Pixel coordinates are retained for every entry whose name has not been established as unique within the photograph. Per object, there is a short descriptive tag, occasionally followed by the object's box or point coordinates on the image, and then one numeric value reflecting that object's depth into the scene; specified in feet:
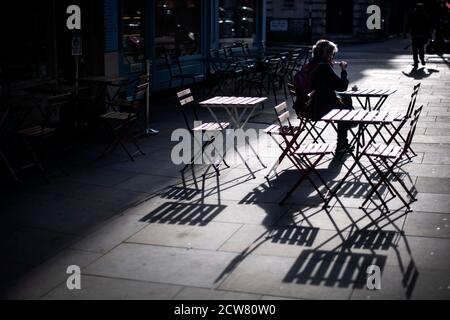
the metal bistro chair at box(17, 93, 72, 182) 28.53
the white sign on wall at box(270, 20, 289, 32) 129.08
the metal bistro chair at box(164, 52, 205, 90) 51.14
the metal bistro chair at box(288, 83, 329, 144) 32.78
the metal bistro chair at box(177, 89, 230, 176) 29.60
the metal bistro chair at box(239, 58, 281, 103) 50.49
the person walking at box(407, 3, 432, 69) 71.41
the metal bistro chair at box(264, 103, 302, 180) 26.77
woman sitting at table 32.04
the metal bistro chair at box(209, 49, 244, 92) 52.34
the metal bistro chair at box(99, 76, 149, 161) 32.58
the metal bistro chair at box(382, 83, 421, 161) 29.22
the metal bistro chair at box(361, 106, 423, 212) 24.48
